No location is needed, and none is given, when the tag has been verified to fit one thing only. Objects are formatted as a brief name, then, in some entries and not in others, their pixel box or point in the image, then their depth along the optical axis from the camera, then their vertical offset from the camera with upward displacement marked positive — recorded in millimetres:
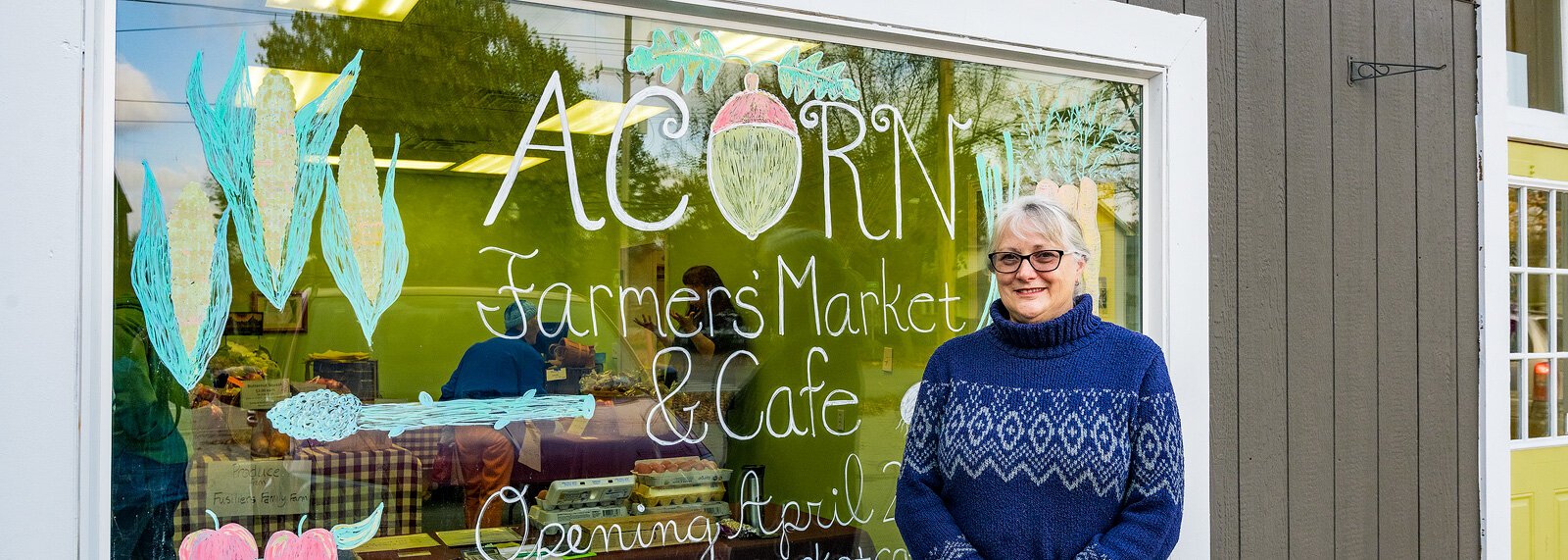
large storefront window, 2348 +58
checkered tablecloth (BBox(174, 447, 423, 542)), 2441 -433
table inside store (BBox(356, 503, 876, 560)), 2914 -668
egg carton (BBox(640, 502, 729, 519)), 2915 -555
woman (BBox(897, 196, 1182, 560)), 2209 -281
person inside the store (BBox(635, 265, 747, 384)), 2912 -83
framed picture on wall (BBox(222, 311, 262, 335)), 2375 -67
